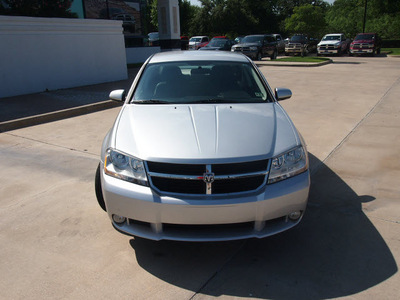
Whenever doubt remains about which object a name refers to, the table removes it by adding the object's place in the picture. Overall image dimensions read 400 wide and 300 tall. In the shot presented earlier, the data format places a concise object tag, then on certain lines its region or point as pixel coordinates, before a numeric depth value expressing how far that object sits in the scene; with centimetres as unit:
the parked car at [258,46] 2550
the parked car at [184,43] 3275
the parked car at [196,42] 3486
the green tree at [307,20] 3284
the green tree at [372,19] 4347
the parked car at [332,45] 3002
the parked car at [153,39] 3357
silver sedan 275
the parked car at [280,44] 3348
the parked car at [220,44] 2507
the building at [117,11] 2470
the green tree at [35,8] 1502
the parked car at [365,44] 2989
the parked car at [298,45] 3017
